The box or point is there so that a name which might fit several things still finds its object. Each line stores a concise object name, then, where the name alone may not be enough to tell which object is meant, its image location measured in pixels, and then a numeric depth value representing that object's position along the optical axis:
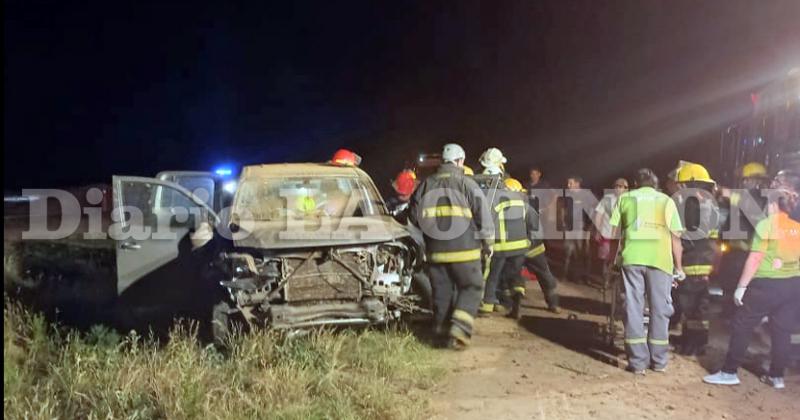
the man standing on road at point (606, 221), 6.24
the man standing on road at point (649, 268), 5.40
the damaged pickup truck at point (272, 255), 5.30
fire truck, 7.45
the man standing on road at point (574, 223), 10.05
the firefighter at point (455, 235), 5.91
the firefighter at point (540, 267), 7.50
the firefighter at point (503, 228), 6.93
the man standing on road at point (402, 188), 8.05
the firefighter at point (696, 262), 5.90
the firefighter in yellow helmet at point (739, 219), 5.43
